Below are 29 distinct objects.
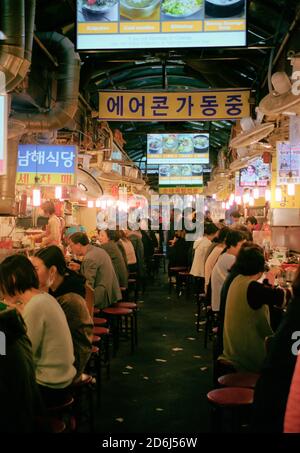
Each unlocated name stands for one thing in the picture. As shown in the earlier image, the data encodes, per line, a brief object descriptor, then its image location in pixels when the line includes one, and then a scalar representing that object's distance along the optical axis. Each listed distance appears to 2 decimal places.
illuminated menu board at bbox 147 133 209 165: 17.81
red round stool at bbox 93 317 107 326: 7.68
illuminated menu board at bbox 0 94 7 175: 5.91
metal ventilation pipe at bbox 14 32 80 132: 10.51
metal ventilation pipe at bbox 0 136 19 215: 9.12
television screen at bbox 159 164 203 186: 23.20
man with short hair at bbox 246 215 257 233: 13.90
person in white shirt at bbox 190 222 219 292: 11.59
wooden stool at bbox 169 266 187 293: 15.69
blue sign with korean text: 11.47
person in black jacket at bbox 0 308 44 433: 2.82
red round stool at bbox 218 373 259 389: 4.75
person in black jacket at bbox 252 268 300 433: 2.63
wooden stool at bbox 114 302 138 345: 9.20
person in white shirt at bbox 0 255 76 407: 3.89
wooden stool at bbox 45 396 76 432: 3.89
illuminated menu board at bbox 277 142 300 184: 10.62
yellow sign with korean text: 11.17
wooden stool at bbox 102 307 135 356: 8.53
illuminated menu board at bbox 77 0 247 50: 7.93
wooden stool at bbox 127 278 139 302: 12.35
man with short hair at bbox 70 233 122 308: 8.12
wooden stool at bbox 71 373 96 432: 4.69
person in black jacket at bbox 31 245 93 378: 4.70
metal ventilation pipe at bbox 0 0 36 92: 7.09
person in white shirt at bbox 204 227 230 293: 9.05
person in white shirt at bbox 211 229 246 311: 7.55
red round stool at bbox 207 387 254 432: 4.22
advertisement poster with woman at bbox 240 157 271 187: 15.25
